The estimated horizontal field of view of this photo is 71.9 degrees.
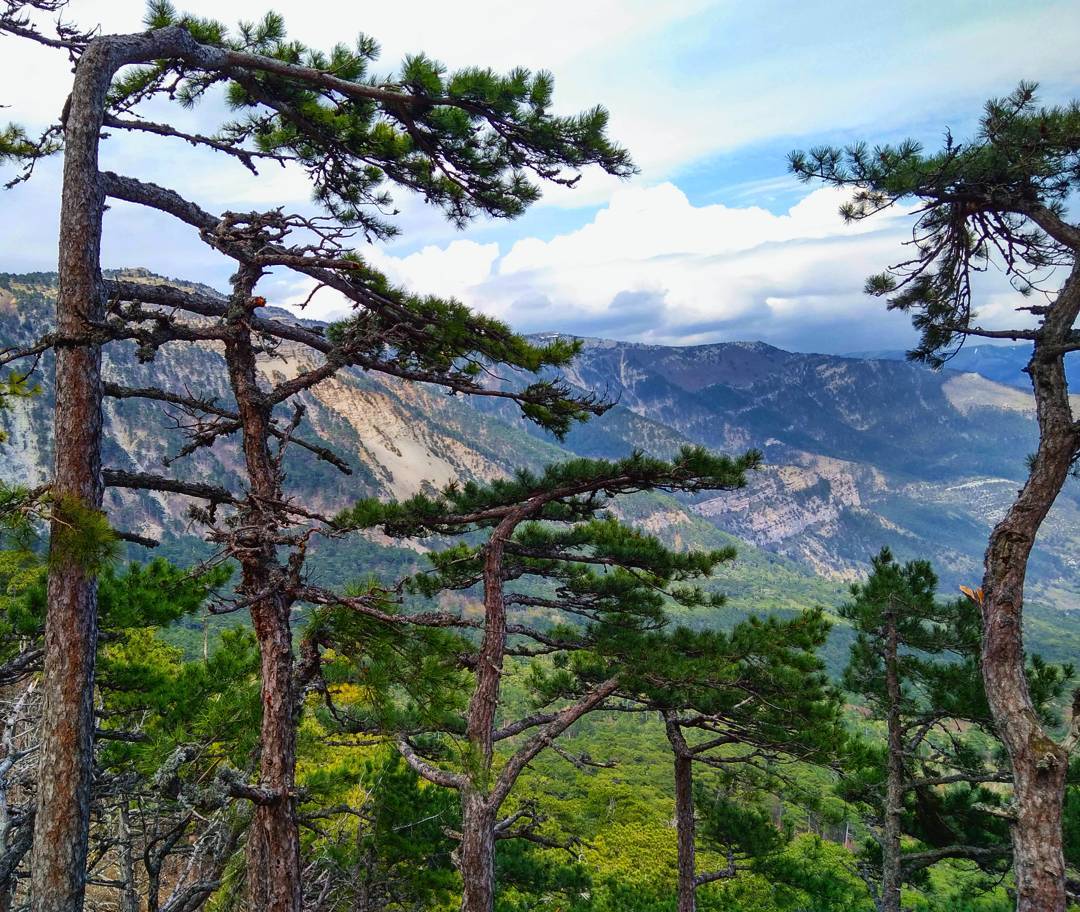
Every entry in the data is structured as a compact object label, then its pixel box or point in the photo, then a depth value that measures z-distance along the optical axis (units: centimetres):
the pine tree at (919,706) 1227
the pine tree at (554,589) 737
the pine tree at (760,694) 999
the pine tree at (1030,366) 652
